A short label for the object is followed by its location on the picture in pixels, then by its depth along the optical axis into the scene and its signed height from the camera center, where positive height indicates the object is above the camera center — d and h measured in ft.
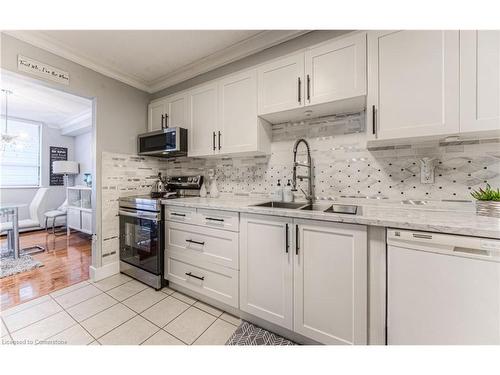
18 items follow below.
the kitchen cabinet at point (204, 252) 5.25 -1.91
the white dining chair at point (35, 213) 9.11 -1.63
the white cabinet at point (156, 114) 8.35 +3.03
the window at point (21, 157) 13.51 +2.02
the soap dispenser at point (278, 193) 6.45 -0.25
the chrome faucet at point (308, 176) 5.93 +0.27
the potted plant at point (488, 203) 3.60 -0.33
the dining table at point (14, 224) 8.71 -1.74
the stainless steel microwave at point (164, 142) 7.20 +1.63
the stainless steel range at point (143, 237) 6.60 -1.81
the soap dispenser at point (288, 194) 6.25 -0.27
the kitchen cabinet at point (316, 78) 4.58 +2.69
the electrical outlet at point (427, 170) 4.67 +0.35
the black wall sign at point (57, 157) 15.38 +2.19
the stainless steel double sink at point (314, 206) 5.31 -0.60
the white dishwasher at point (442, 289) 2.91 -1.62
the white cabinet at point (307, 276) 3.76 -1.91
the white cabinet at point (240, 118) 6.07 +2.11
